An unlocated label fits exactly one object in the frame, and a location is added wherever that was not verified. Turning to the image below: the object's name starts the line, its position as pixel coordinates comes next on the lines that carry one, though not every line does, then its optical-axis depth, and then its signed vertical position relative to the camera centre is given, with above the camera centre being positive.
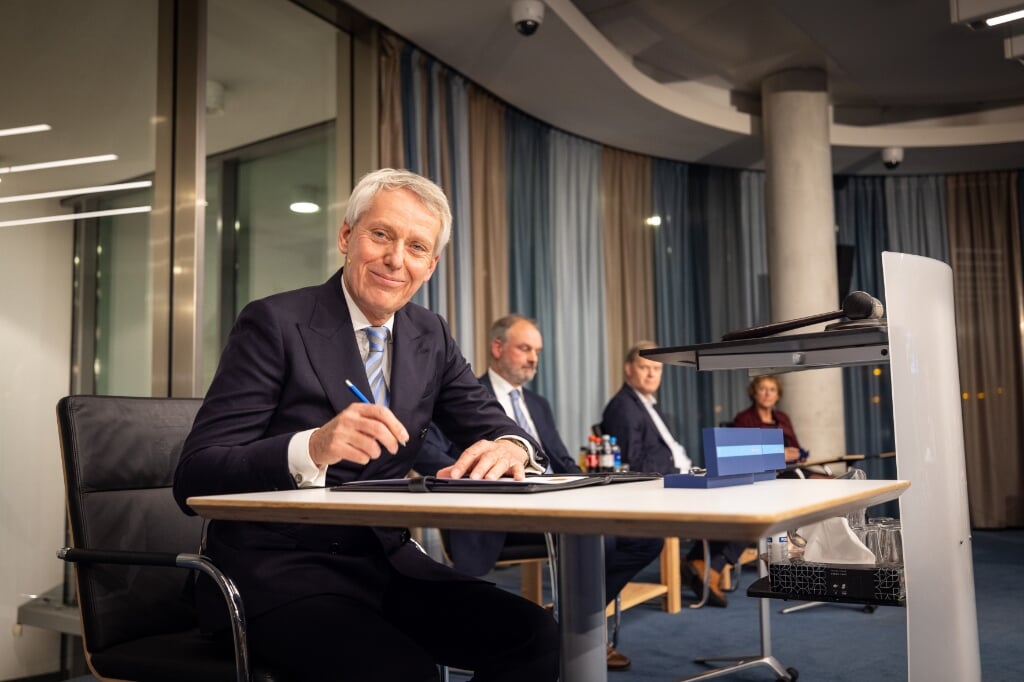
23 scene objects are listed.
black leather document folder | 1.23 -0.10
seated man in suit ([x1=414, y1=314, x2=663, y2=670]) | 3.37 -0.05
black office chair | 1.55 -0.23
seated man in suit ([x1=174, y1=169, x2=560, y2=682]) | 1.38 -0.06
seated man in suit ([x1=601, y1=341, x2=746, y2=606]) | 4.62 -0.16
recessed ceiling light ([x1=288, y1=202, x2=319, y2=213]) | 4.50 +1.02
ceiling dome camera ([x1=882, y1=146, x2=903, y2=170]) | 7.21 +1.93
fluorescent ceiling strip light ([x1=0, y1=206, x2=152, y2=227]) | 3.08 +0.72
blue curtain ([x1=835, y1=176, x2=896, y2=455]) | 7.76 +1.05
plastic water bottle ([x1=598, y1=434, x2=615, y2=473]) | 4.24 -0.23
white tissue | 1.84 -0.28
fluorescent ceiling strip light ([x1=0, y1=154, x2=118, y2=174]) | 3.08 +0.89
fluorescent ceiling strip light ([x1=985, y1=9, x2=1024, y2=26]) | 4.62 +1.93
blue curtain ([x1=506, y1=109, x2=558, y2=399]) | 6.06 +1.17
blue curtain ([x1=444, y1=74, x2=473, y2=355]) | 5.25 +1.12
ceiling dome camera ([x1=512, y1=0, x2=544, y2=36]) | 4.61 +1.97
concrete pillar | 6.17 +1.07
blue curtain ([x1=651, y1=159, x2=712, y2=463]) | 7.25 +0.94
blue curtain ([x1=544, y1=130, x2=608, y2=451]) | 6.30 +0.83
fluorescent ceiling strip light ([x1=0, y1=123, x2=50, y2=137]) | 3.11 +0.99
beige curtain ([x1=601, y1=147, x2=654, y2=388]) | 6.88 +1.18
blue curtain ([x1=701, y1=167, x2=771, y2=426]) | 7.52 +1.15
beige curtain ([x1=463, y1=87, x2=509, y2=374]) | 5.56 +1.21
